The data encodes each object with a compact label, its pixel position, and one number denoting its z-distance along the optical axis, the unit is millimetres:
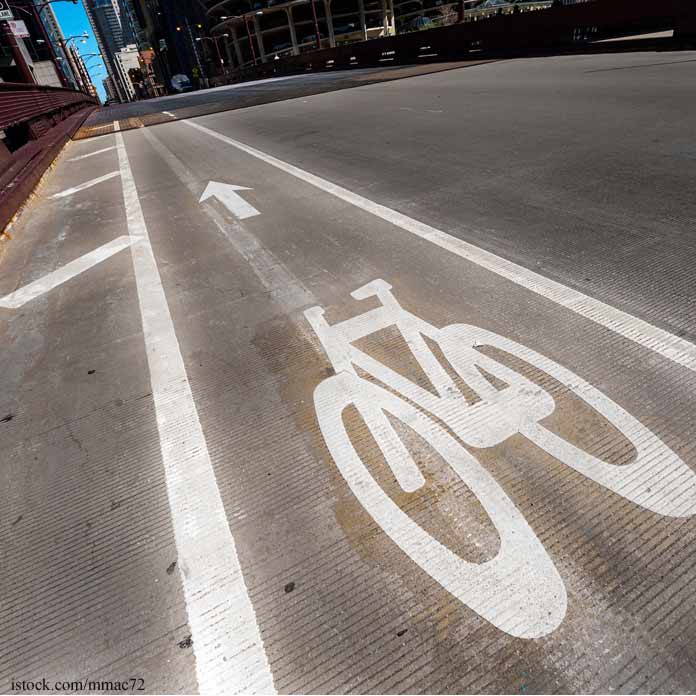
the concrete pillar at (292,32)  81938
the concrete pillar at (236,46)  89688
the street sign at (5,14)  19553
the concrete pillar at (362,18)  84000
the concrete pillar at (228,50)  95588
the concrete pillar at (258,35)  85231
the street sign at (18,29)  24481
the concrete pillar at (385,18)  85688
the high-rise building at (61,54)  52912
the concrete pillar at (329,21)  82750
